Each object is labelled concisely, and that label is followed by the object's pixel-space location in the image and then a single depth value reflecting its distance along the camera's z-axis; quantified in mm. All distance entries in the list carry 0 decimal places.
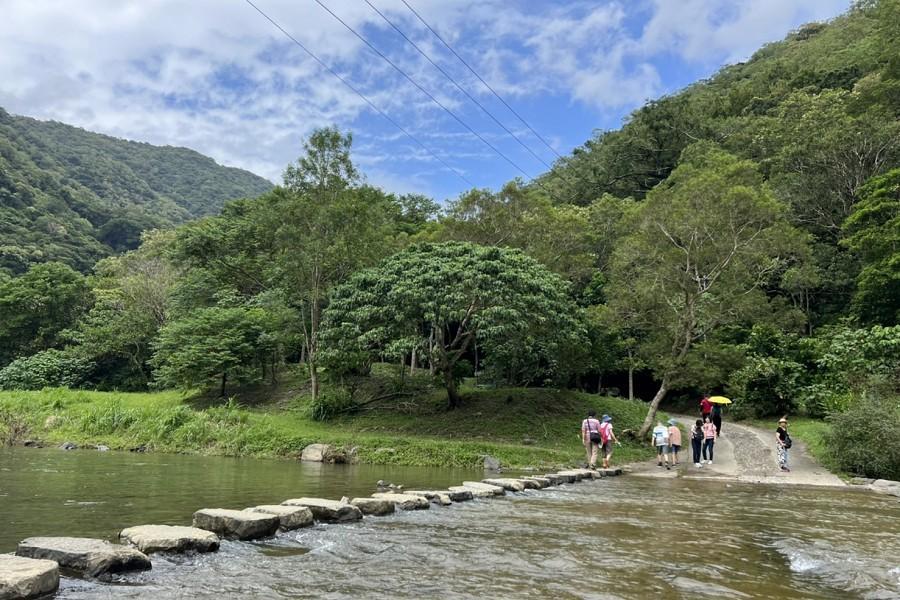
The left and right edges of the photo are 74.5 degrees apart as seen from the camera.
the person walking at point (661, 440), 18469
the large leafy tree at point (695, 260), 21891
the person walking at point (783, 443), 17375
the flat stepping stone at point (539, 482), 12635
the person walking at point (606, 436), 17547
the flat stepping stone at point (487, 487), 11203
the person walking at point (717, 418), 22859
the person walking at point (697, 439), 18609
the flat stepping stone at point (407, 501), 9047
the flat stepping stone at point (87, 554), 4816
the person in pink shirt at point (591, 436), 17188
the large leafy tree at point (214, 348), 29469
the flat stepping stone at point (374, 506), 8430
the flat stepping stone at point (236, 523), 6422
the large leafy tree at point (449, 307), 21734
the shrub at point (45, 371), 36688
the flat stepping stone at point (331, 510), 7770
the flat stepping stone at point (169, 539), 5547
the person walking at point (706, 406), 22109
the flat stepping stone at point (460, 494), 10250
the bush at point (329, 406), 25234
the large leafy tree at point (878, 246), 27219
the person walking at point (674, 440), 18391
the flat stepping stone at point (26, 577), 3924
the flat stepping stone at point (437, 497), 9867
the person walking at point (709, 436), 18703
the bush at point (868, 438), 14893
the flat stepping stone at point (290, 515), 7012
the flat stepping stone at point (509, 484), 11875
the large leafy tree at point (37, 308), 42531
